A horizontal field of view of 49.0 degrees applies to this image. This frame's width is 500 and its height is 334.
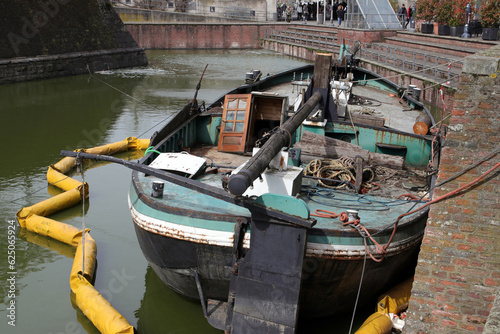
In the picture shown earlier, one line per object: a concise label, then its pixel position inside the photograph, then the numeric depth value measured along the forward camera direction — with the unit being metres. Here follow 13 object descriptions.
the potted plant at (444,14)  30.88
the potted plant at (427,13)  32.84
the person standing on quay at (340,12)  41.93
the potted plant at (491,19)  26.32
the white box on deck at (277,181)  7.79
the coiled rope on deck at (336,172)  8.98
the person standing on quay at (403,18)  38.69
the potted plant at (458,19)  30.05
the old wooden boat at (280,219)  6.64
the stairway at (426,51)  22.89
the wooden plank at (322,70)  11.49
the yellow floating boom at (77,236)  7.29
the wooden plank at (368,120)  11.58
